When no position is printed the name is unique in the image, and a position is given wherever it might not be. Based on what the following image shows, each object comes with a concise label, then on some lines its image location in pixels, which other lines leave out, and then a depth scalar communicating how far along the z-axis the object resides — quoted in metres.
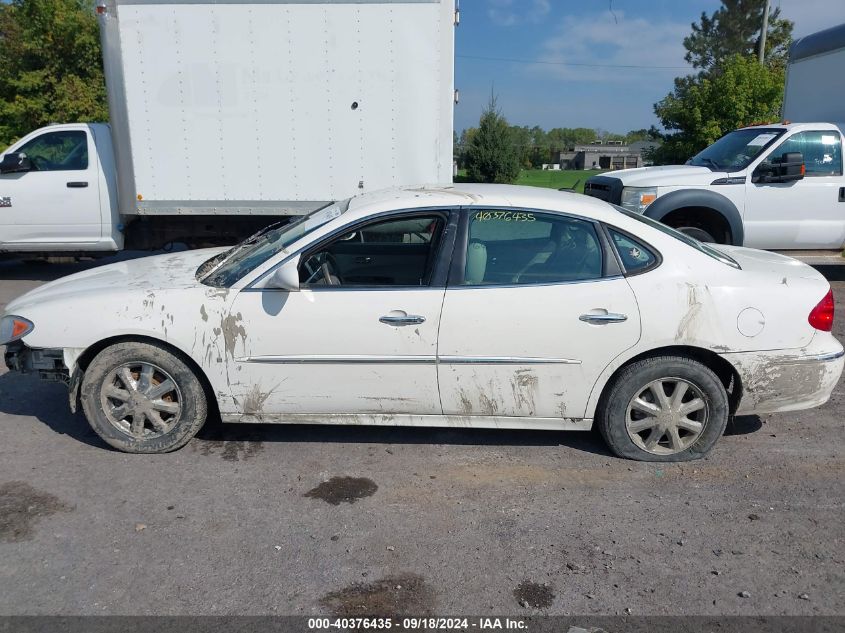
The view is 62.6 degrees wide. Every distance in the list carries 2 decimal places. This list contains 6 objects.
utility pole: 23.42
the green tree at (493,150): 28.80
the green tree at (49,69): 19.94
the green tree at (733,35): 38.03
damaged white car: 3.96
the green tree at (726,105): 21.72
